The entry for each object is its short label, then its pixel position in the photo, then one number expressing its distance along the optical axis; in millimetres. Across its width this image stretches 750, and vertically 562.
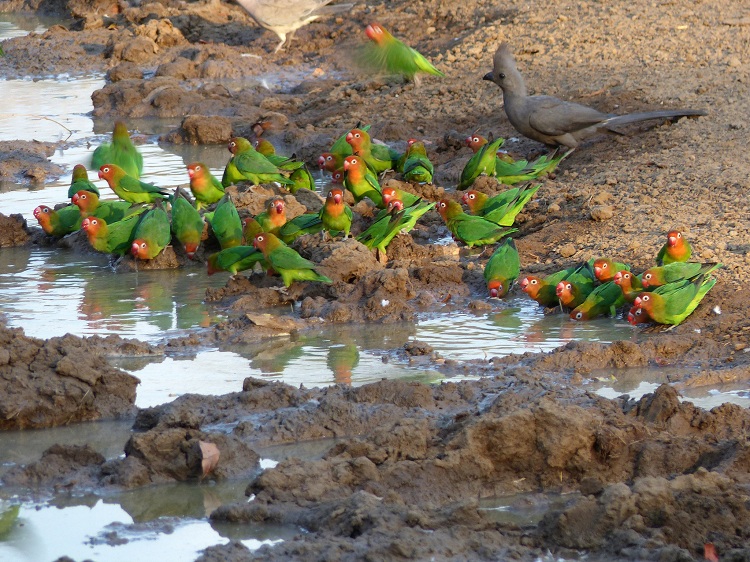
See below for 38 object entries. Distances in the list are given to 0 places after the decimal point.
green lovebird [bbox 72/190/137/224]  18953
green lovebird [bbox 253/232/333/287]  15859
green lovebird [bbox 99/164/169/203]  19609
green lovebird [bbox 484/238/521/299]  15680
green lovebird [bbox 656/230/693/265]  15117
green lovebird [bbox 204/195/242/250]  17891
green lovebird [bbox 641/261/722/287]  14648
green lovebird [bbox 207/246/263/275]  16578
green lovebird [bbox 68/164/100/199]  19922
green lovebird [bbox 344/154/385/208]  19375
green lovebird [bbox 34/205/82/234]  19187
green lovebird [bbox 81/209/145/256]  17969
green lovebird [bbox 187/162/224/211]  19625
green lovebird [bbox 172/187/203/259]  17984
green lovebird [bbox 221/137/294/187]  20219
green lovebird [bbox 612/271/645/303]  14648
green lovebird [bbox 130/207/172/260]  17641
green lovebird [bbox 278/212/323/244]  17672
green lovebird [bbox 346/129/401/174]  20906
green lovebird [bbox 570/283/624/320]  14875
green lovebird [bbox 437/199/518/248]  17984
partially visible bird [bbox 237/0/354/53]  33312
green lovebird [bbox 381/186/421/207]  18609
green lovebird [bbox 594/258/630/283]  15133
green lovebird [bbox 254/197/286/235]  17797
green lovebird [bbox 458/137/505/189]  20484
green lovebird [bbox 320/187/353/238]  17094
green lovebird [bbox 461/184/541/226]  18391
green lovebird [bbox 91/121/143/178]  20953
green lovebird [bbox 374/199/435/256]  17055
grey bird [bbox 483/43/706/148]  21641
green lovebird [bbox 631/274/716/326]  14000
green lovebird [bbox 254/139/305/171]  20719
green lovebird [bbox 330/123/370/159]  21297
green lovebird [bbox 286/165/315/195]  20766
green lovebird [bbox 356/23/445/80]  24062
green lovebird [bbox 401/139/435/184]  20469
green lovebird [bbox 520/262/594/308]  15320
